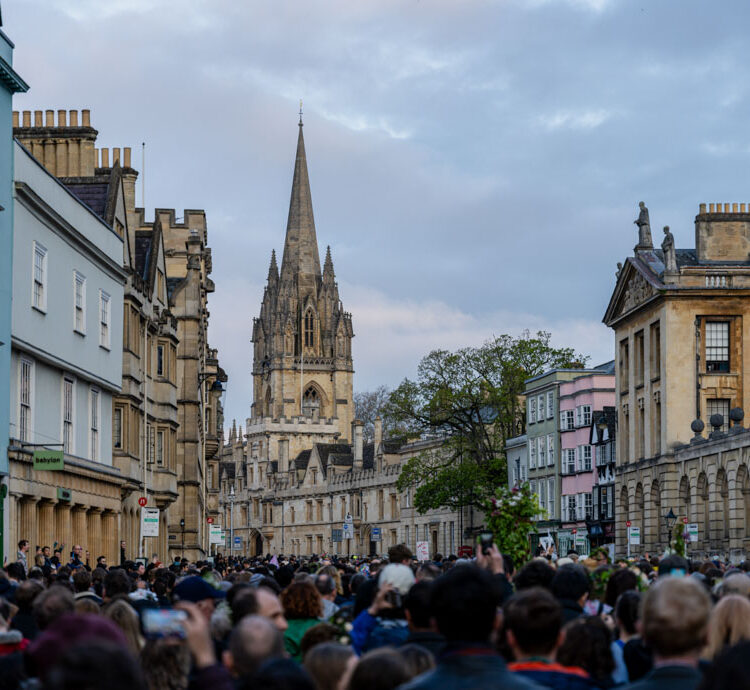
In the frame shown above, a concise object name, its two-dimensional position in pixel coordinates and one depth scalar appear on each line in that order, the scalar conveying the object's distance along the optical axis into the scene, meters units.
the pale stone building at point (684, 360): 69.94
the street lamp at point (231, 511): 184.14
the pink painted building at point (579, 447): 88.62
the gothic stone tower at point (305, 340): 192.25
